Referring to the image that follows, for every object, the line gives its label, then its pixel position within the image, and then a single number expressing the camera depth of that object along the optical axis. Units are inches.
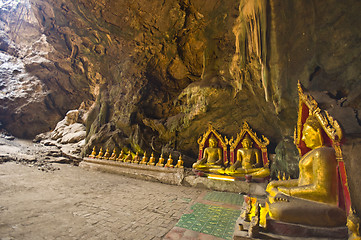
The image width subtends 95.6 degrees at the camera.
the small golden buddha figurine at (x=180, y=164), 308.4
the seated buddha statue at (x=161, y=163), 325.0
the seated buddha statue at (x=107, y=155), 423.0
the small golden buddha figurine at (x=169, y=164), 313.1
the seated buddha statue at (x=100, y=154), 435.1
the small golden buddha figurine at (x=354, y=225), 79.8
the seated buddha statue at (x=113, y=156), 405.3
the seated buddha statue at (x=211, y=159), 280.6
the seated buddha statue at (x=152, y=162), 337.7
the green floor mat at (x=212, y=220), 121.5
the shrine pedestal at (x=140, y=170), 289.4
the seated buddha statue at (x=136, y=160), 366.4
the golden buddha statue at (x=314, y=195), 92.9
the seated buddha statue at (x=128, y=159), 381.4
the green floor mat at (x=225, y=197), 190.3
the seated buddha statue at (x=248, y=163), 244.8
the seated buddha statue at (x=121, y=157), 395.3
